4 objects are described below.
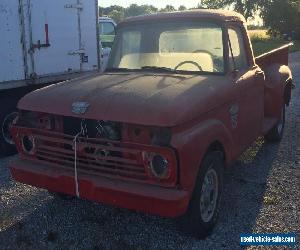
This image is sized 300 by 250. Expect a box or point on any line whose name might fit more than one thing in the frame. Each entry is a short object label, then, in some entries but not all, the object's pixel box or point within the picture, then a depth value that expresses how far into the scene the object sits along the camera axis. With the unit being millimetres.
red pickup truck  2364
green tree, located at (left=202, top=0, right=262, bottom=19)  41085
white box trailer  4210
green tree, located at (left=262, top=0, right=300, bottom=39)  29200
